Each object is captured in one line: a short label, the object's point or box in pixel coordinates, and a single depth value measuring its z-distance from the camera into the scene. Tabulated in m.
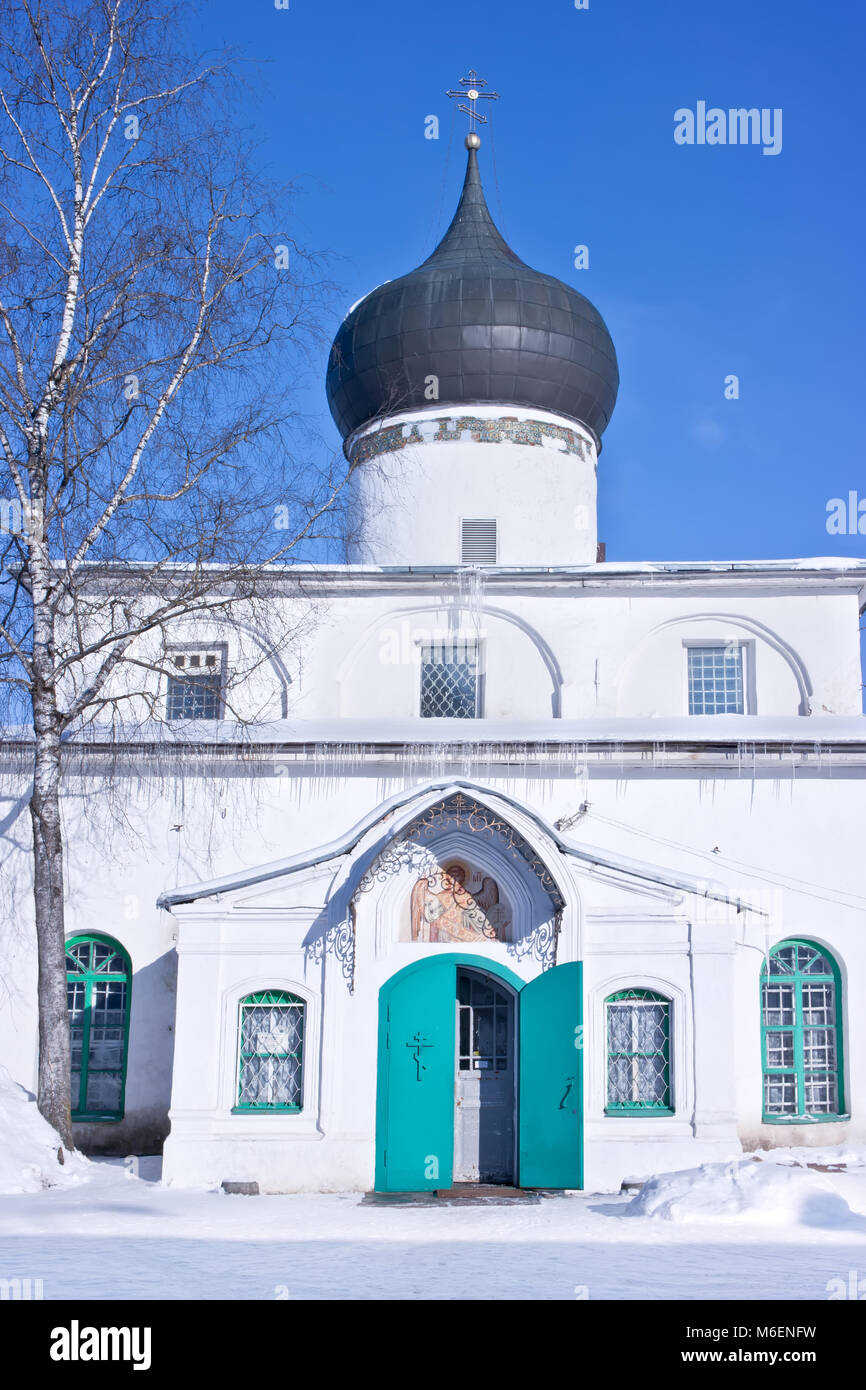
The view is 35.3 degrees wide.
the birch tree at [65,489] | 11.84
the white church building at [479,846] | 11.81
